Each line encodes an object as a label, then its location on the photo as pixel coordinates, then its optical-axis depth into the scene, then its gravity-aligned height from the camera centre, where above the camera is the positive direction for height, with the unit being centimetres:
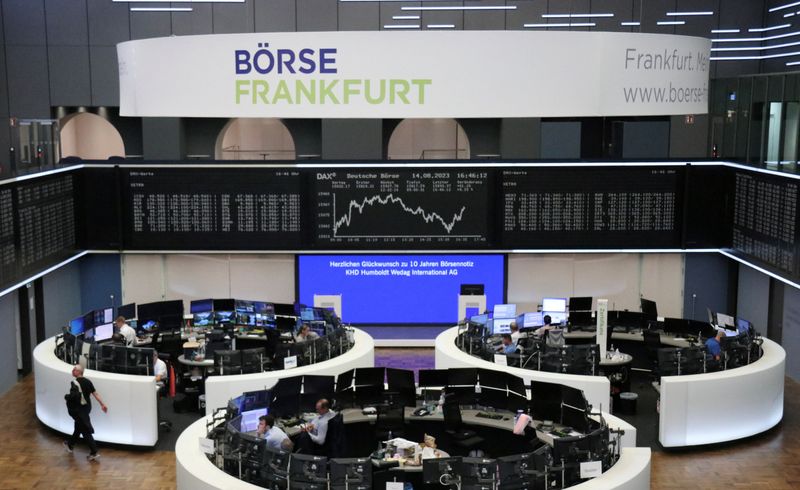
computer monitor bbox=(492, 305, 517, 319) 1596 -323
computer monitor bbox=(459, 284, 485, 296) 1753 -313
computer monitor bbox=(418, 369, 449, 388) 1206 -330
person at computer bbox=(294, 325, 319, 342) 1496 -342
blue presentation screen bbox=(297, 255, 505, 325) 1783 -307
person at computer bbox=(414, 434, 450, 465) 1003 -354
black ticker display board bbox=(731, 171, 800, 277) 1446 -162
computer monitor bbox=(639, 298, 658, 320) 1642 -330
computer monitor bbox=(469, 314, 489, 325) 1552 -327
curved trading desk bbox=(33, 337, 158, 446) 1248 -384
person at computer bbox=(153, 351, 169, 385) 1318 -351
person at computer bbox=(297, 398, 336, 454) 1069 -354
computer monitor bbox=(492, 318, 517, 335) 1598 -345
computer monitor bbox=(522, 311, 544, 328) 1617 -342
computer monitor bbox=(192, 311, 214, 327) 1641 -346
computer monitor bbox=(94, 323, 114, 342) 1501 -341
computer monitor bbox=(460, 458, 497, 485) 891 -332
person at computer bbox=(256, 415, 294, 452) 998 -335
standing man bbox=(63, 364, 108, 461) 1209 -368
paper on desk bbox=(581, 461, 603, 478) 894 -330
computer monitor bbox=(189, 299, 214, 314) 1638 -323
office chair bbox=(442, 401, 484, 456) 1130 -377
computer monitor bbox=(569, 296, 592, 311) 1653 -321
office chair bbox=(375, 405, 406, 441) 1146 -370
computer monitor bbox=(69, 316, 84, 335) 1453 -320
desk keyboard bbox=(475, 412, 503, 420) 1170 -366
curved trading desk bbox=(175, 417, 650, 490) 876 -336
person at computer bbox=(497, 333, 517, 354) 1435 -346
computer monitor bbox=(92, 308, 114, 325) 1526 -321
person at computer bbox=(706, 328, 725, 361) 1327 -327
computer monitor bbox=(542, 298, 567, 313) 1653 -323
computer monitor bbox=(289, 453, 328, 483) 889 -329
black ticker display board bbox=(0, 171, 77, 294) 1416 -170
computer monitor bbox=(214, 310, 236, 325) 1659 -347
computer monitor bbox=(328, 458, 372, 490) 888 -334
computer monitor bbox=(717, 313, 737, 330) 1528 -326
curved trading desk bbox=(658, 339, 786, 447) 1249 -382
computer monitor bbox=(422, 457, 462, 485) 903 -334
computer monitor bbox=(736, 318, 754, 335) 1413 -315
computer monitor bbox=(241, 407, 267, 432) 1038 -331
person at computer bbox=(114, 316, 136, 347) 1525 -341
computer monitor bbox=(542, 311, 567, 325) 1650 -343
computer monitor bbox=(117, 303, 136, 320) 1592 -324
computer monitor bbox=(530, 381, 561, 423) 1126 -337
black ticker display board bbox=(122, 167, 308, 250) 1711 -161
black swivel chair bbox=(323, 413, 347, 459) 1088 -368
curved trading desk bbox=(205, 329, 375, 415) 1262 -353
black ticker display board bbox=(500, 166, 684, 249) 1711 -158
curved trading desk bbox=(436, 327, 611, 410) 1251 -348
